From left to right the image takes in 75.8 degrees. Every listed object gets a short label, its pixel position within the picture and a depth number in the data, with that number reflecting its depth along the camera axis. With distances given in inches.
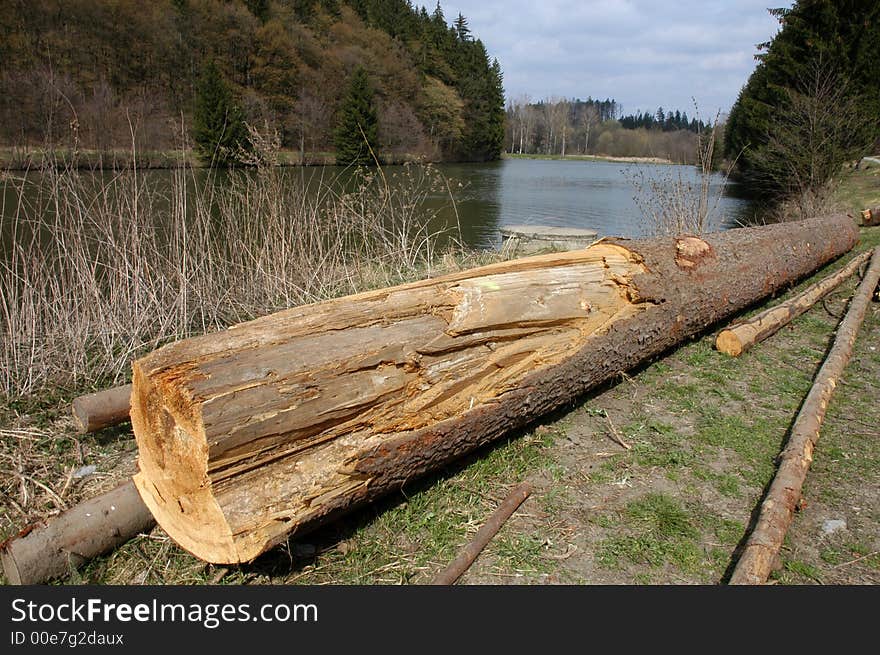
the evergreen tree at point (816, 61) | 623.8
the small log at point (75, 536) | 80.1
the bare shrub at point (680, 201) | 276.8
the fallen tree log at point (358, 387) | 73.1
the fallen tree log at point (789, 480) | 76.9
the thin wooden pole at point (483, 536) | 80.6
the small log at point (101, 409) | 109.0
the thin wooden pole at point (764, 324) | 163.0
